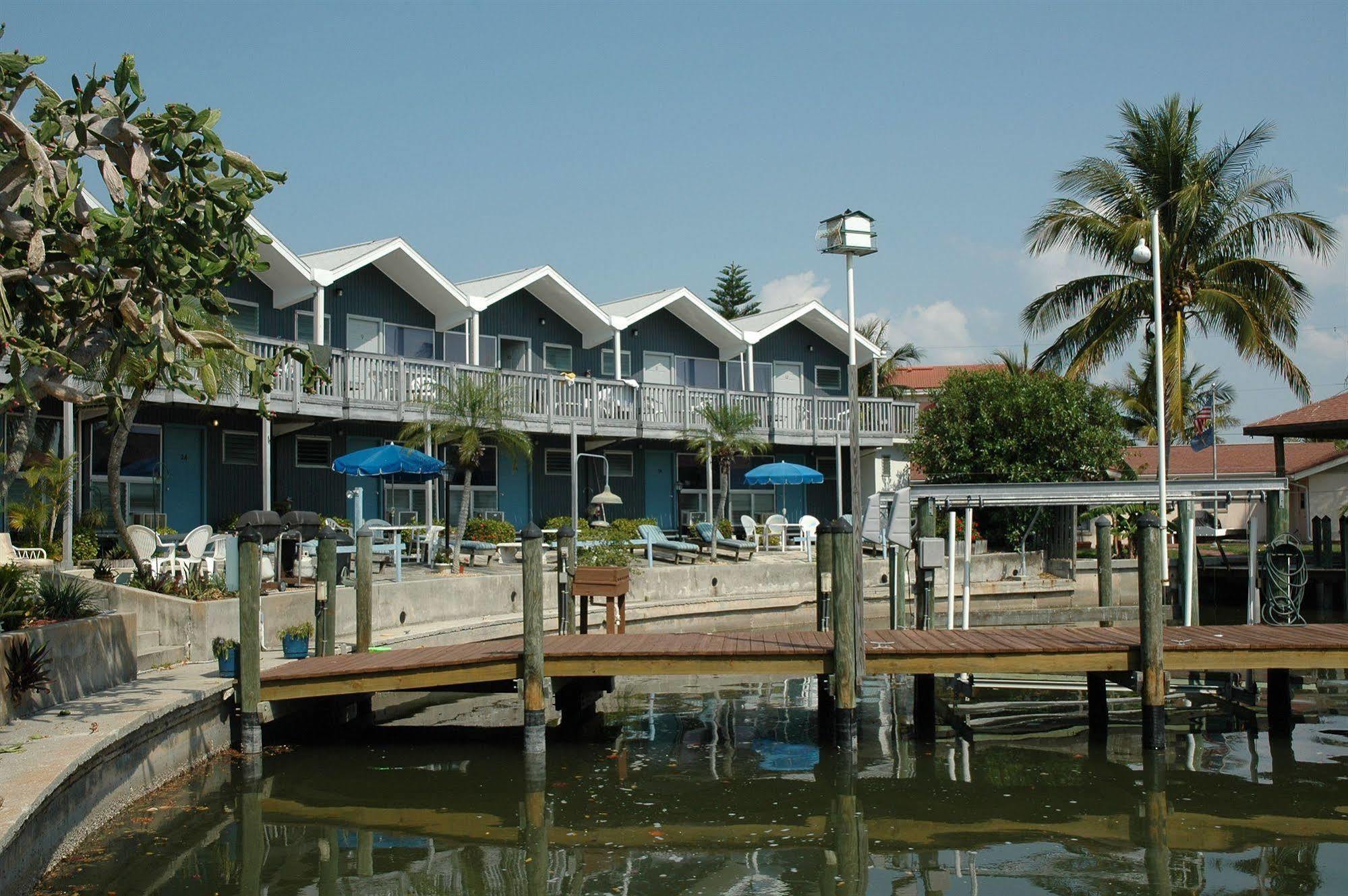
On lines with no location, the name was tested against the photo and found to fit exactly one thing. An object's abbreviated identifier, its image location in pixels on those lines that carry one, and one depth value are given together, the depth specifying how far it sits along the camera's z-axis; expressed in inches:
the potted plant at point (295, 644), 602.2
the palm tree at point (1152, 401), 1385.3
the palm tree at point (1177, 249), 1133.7
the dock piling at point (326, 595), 598.5
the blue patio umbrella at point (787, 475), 1139.3
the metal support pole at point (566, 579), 694.5
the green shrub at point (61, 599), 508.4
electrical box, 647.1
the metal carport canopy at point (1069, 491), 666.8
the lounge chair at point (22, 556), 586.6
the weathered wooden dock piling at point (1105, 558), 718.5
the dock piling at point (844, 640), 505.0
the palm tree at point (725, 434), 1133.7
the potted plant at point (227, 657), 542.3
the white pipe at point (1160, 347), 783.7
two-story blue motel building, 938.1
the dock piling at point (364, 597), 623.5
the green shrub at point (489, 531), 1023.0
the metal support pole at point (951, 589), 681.0
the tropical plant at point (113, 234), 394.9
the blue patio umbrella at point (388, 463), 843.4
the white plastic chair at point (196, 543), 744.3
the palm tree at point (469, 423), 922.1
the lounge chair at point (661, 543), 1001.5
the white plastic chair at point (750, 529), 1152.8
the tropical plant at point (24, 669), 435.2
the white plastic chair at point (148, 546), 706.8
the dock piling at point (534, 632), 514.0
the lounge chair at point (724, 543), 1037.8
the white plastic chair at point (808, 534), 1134.4
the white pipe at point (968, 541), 674.6
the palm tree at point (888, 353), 2020.2
